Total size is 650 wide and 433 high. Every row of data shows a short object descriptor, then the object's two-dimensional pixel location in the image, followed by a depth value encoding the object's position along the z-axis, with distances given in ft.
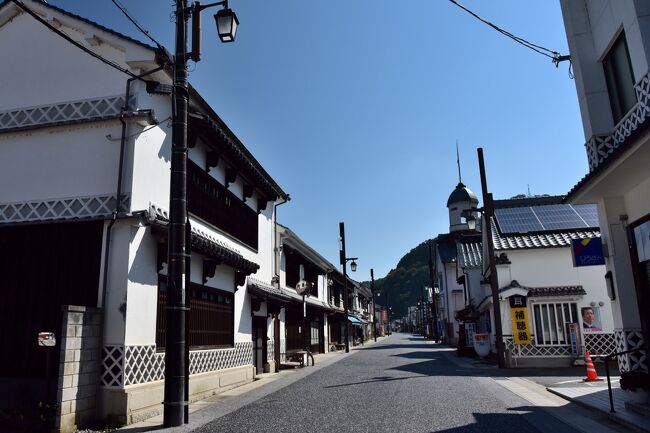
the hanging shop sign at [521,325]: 60.39
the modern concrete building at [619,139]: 26.37
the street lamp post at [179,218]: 26.81
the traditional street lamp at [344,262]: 112.78
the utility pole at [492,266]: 59.93
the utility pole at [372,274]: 190.39
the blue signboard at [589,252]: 33.01
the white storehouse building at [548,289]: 60.70
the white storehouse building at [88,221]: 29.12
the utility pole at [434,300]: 161.77
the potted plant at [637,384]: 27.43
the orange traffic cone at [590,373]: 43.25
